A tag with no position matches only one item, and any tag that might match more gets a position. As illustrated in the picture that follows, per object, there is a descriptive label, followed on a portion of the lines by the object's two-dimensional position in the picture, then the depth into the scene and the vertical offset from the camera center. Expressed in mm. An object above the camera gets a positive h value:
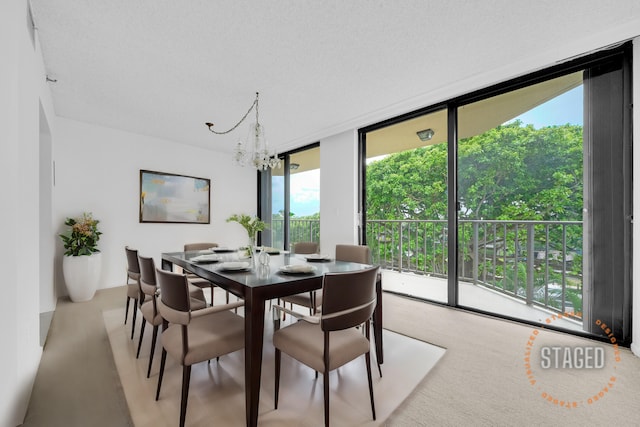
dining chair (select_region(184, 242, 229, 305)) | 2838 -419
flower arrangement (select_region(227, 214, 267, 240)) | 2131 -85
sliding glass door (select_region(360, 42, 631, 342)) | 2209 +214
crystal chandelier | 2744 +631
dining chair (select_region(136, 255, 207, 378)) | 1768 -634
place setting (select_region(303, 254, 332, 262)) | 2350 -398
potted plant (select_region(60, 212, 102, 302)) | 3350 -602
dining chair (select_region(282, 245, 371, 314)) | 2270 -460
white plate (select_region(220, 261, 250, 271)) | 1793 -363
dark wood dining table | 1323 -422
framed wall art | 4410 +296
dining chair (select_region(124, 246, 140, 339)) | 2242 -524
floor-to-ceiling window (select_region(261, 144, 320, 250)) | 5176 +331
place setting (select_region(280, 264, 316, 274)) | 1757 -373
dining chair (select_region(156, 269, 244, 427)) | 1358 -698
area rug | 1405 -1102
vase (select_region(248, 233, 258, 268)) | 2027 -293
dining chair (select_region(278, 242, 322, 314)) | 2232 -777
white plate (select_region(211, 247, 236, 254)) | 2878 -394
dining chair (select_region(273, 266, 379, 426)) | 1327 -701
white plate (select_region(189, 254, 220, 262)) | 2136 -371
